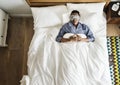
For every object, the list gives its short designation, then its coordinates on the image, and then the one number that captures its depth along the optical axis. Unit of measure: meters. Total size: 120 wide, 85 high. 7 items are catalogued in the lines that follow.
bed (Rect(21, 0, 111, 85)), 1.70
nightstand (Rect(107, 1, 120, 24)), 2.07
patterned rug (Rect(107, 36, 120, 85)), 2.05
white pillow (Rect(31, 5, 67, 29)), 2.05
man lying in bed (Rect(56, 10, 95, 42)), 1.96
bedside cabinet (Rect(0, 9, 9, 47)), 2.24
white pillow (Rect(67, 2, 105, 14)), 2.06
